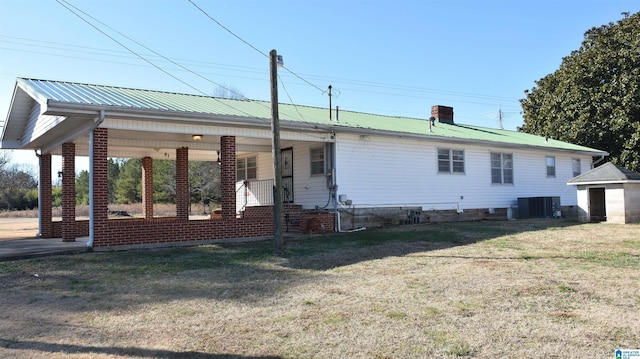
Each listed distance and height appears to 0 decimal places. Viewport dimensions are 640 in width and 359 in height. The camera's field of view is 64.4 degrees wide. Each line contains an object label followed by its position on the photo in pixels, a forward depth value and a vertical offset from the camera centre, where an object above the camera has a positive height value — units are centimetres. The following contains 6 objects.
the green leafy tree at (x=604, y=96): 2589 +535
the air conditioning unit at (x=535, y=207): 2025 -42
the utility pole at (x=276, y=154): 991 +93
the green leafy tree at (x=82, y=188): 5166 +182
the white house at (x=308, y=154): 1154 +159
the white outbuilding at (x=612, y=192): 1712 +10
